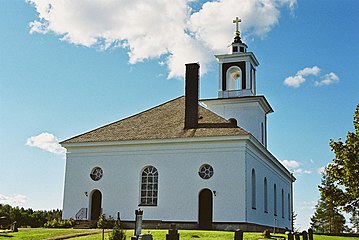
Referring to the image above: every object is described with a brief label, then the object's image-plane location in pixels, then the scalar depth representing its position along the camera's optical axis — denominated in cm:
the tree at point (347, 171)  2862
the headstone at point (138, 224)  2139
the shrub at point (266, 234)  2482
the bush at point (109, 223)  3192
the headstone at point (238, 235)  2006
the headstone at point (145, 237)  2008
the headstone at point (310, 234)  2464
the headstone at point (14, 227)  3021
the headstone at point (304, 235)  2297
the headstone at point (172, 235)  2069
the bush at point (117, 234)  2234
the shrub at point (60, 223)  3466
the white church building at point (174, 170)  3331
